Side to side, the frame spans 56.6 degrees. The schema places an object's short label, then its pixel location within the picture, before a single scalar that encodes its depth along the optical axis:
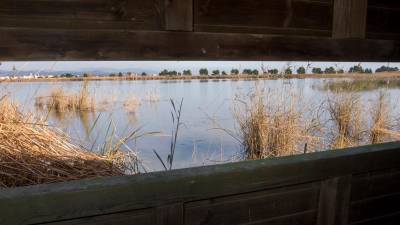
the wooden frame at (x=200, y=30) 1.25
